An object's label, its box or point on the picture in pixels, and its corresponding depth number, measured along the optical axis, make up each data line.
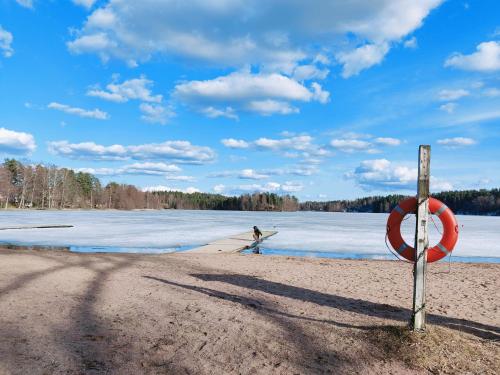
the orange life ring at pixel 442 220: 5.71
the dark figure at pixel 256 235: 18.66
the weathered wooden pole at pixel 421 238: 5.07
